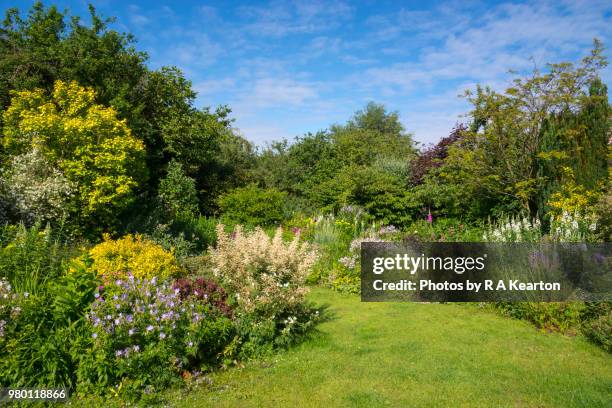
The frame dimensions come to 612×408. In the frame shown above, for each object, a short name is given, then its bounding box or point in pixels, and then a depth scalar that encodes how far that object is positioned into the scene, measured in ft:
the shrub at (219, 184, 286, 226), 43.93
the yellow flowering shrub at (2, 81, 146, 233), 29.22
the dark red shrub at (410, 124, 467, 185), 48.08
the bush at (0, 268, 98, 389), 12.59
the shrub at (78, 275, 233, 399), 12.73
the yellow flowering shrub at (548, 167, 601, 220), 29.53
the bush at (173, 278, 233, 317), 16.35
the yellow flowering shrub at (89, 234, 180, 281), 20.80
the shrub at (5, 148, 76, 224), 27.50
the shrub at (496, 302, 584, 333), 19.36
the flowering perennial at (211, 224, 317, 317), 17.25
